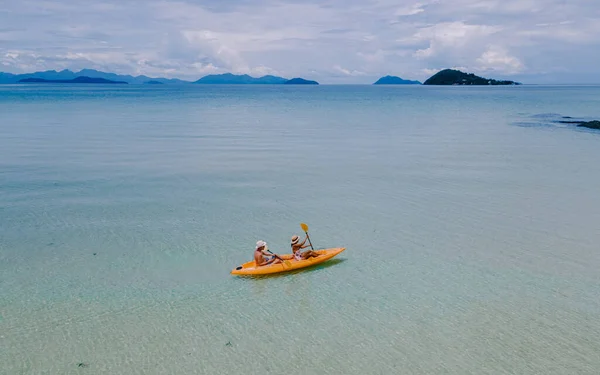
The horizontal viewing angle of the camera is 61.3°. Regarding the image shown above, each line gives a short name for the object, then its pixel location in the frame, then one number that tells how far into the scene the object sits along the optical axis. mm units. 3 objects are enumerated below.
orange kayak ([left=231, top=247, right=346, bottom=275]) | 16203
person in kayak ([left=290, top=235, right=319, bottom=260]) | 16984
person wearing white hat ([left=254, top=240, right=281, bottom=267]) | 16422
